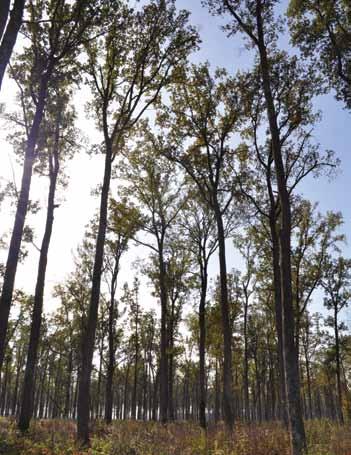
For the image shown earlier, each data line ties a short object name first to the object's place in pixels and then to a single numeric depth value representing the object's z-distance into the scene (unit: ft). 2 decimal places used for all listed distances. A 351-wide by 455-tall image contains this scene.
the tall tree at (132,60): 48.11
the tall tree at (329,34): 43.29
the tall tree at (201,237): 70.10
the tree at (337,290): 92.27
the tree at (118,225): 69.51
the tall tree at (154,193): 70.03
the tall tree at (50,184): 42.60
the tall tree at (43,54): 34.88
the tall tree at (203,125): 59.21
